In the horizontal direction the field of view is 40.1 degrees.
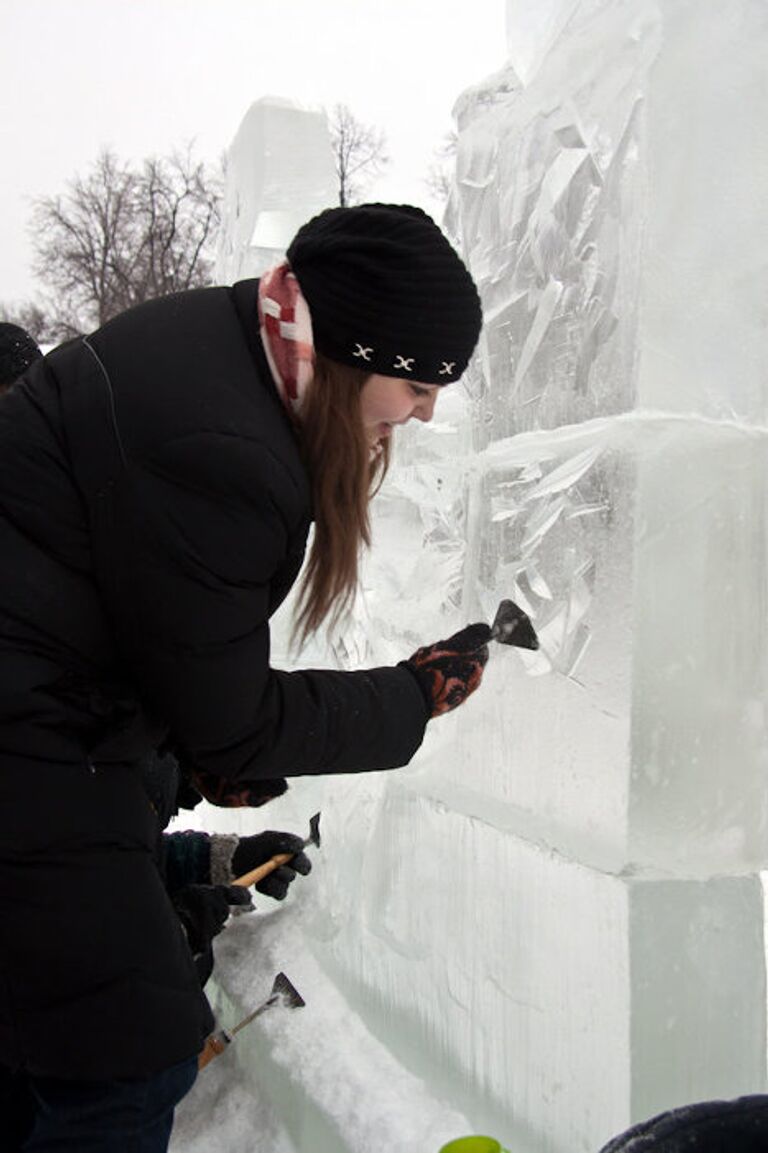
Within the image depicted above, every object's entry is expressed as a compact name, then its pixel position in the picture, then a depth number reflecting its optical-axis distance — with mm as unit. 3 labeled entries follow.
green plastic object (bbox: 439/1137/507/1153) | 1359
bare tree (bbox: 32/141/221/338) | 20328
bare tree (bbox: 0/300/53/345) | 19875
